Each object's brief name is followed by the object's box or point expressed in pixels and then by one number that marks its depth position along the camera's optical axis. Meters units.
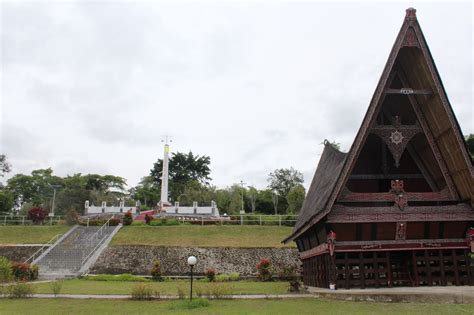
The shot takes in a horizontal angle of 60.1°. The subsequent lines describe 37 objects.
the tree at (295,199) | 53.19
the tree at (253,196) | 72.24
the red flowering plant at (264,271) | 26.77
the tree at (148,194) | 82.59
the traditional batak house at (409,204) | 14.62
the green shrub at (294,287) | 16.84
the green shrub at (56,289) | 15.26
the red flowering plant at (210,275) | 26.52
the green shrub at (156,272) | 26.81
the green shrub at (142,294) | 14.09
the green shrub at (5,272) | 20.52
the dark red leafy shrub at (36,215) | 43.88
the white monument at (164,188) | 59.88
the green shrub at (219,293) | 14.01
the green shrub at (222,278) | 26.74
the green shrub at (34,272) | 25.59
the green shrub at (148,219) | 41.51
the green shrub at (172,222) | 41.03
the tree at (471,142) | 45.00
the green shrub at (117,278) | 25.83
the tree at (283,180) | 72.24
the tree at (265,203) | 72.75
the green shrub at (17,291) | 14.65
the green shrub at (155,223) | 40.53
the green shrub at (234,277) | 27.44
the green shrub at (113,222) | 40.06
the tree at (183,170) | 84.12
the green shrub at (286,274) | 26.56
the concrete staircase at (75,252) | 28.26
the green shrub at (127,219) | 40.22
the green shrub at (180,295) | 14.01
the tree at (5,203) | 52.12
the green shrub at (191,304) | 11.79
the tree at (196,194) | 68.44
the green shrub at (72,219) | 41.26
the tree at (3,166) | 65.00
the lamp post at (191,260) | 12.83
